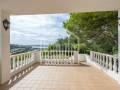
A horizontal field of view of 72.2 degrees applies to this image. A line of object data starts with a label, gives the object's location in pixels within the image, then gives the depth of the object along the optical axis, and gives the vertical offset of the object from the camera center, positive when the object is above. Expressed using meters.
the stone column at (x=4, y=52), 2.44 -0.23
